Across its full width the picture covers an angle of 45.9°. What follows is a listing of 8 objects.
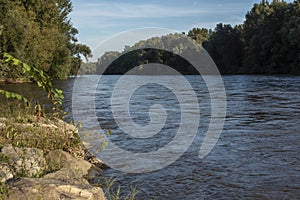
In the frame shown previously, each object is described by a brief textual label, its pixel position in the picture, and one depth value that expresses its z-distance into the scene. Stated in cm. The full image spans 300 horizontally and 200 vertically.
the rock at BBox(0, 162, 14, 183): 462
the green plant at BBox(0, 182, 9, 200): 389
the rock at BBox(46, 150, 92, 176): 606
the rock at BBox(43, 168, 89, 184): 474
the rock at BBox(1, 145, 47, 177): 513
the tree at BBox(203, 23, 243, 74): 8212
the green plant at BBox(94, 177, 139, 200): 567
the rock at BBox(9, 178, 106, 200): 404
